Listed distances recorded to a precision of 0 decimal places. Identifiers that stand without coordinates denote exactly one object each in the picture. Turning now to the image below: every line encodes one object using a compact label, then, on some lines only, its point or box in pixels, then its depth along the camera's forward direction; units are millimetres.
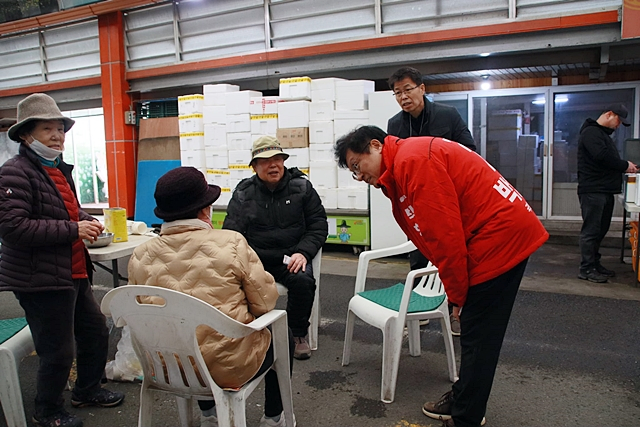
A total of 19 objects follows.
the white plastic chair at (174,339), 1792
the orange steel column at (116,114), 9094
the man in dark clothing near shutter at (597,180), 4973
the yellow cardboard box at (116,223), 3080
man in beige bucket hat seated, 3268
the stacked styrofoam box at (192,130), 7262
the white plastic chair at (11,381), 2326
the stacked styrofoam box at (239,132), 6758
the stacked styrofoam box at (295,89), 6336
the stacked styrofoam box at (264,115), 6617
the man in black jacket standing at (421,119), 3387
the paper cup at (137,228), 3435
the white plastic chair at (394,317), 2730
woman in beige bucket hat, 2297
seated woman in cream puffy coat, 1915
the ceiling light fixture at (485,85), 7898
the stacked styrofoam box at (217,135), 7016
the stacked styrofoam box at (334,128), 6148
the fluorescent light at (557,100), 7582
